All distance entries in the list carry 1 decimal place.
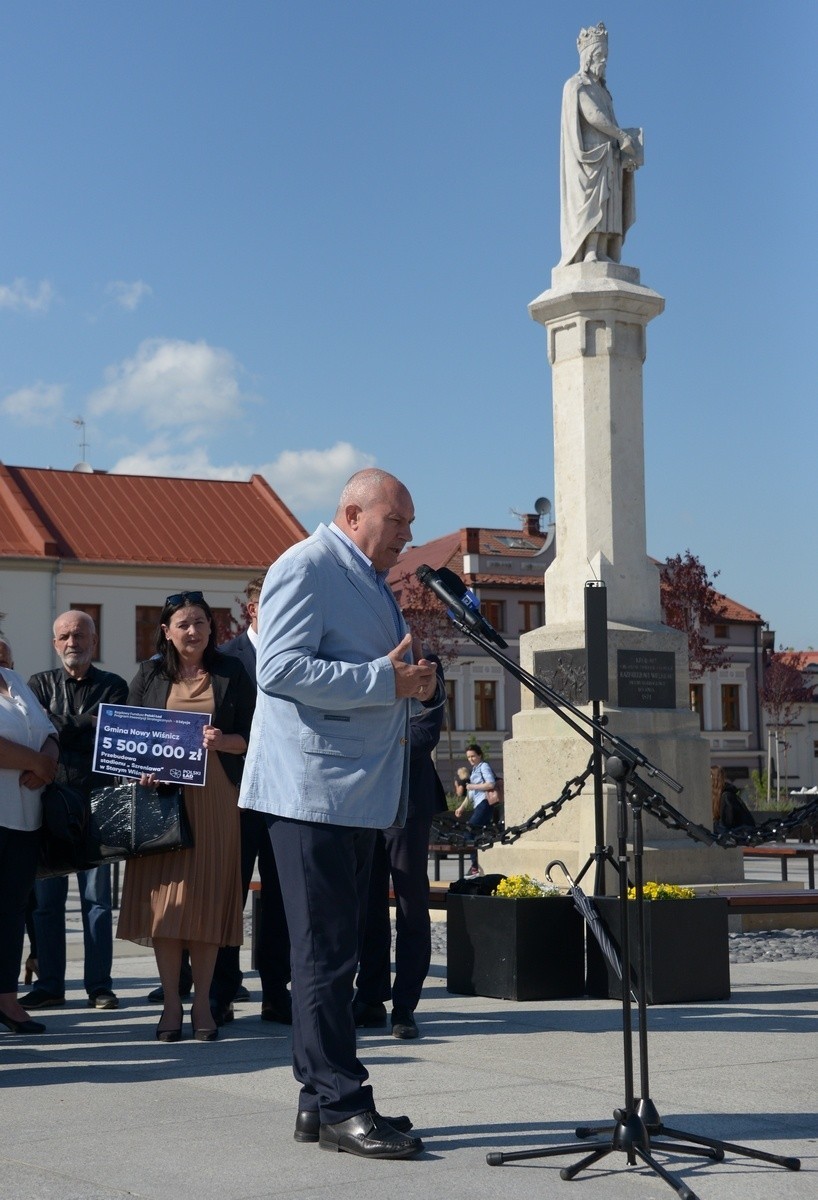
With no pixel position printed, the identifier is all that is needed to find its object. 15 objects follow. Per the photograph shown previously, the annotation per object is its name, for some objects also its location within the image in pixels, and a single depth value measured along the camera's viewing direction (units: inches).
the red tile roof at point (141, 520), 2146.9
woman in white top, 278.8
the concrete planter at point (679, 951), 311.1
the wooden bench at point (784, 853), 624.1
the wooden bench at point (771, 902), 402.6
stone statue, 541.6
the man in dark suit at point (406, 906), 279.3
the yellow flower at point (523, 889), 325.4
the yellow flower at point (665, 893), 315.9
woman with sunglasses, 274.2
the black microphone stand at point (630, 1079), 176.2
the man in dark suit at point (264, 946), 295.7
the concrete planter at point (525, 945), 317.1
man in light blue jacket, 189.0
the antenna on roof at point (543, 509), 2906.0
